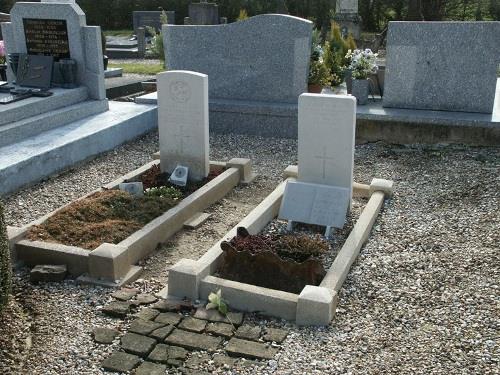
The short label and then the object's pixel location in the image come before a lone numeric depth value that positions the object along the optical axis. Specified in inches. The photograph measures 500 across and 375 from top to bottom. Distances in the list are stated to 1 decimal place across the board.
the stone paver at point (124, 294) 185.6
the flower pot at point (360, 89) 378.9
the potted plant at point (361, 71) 377.7
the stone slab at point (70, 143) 280.8
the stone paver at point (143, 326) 166.4
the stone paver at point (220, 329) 165.9
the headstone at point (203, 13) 747.4
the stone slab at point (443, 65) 340.8
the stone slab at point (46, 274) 197.2
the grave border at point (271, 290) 168.9
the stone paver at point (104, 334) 162.6
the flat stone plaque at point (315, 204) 230.2
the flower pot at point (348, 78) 382.9
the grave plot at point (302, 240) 176.6
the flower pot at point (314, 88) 385.1
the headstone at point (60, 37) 378.6
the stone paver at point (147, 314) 173.9
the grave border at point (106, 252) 196.4
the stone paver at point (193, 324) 167.8
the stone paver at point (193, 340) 159.8
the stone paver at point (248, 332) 164.2
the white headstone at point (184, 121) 269.9
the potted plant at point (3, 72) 422.9
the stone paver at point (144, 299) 183.1
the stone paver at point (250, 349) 155.6
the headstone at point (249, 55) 374.3
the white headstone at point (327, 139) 232.1
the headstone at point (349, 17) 807.1
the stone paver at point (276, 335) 162.7
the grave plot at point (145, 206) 202.8
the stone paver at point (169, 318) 171.0
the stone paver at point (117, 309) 176.2
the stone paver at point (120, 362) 150.7
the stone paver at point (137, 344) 157.3
